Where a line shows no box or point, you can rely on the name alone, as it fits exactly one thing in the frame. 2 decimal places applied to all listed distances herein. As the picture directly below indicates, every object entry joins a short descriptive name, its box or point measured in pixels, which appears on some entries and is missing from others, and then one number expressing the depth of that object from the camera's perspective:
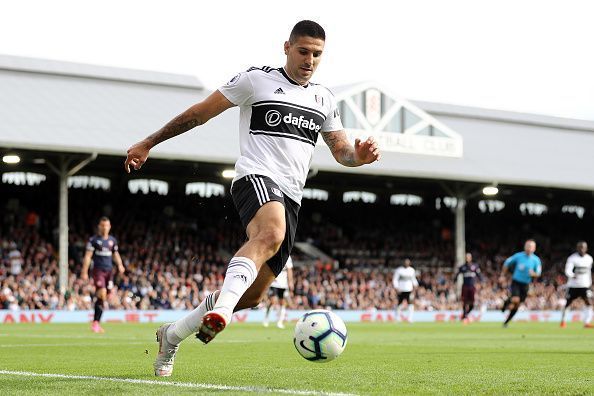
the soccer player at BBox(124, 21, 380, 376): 7.17
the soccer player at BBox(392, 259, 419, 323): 32.50
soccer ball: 7.03
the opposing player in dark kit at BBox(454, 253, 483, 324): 31.27
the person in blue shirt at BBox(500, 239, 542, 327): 24.81
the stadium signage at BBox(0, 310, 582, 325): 27.91
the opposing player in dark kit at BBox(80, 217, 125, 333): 19.50
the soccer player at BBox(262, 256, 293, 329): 25.73
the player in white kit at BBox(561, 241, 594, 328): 26.67
